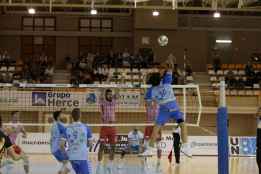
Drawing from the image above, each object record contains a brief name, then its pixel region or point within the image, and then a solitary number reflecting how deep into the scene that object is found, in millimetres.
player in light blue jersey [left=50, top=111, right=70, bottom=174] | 11925
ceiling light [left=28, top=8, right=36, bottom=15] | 32906
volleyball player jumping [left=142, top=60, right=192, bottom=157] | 12148
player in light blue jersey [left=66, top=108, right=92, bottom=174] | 10758
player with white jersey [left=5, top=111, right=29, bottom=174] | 17047
